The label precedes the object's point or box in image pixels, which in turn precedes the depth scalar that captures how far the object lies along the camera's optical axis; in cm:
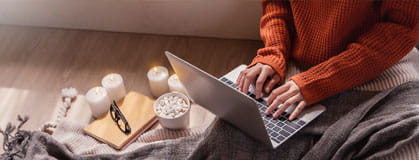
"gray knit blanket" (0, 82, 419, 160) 95
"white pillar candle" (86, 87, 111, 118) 154
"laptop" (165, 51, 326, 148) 94
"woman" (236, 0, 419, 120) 110
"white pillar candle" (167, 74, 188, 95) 160
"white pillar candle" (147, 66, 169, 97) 162
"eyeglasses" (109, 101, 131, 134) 149
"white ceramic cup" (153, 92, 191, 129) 141
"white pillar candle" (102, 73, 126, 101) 160
